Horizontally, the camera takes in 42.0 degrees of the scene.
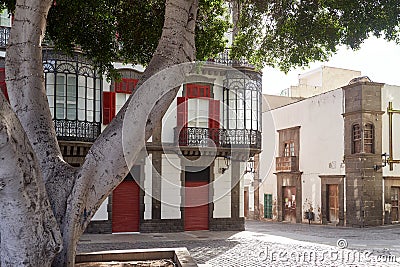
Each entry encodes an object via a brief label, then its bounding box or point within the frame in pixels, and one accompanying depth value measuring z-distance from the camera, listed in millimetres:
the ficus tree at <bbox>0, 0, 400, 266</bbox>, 4547
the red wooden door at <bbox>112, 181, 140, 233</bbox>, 19719
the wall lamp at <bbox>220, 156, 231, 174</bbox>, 21062
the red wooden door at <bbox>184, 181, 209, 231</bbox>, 20672
